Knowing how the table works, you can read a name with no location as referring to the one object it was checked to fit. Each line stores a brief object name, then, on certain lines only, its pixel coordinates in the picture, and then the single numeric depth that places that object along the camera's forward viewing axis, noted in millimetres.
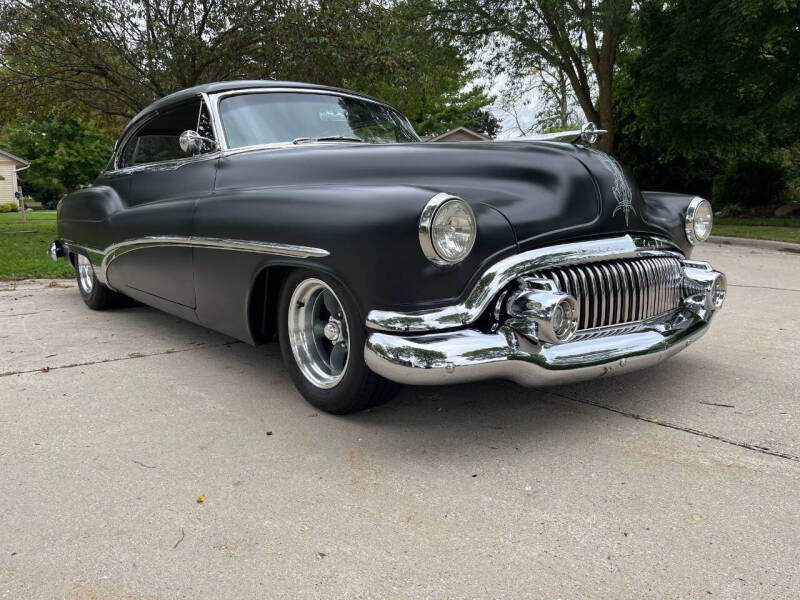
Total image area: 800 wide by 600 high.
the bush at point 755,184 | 18828
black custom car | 2465
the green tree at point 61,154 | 43344
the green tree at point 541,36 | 15183
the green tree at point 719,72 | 13414
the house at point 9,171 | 42438
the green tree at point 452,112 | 40531
